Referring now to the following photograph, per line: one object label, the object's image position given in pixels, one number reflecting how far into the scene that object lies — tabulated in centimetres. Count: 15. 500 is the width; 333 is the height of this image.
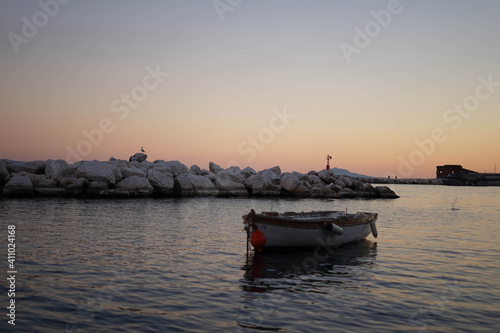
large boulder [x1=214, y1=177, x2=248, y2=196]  5669
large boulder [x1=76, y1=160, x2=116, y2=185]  4675
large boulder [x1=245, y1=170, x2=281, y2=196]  5856
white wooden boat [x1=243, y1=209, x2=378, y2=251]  1752
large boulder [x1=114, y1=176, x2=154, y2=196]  4778
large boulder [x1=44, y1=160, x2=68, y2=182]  4756
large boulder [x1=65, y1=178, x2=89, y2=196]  4569
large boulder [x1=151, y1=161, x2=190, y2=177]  5514
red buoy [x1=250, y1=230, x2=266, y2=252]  1736
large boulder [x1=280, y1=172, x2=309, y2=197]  5966
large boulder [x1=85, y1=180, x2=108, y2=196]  4635
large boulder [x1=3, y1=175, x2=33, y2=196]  4262
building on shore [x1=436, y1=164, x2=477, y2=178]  18800
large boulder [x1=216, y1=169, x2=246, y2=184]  5956
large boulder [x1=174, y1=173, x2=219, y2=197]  5256
